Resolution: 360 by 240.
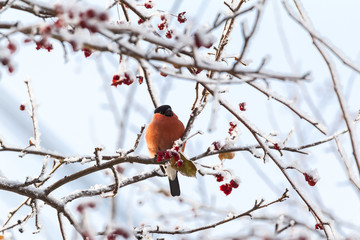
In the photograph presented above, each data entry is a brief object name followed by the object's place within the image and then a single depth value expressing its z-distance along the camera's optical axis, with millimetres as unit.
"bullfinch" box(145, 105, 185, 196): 6871
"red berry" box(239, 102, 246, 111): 4961
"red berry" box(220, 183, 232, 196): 4789
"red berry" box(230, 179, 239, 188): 4758
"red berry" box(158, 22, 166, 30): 4652
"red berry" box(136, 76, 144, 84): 4727
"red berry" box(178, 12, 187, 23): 4805
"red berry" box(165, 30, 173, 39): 4618
